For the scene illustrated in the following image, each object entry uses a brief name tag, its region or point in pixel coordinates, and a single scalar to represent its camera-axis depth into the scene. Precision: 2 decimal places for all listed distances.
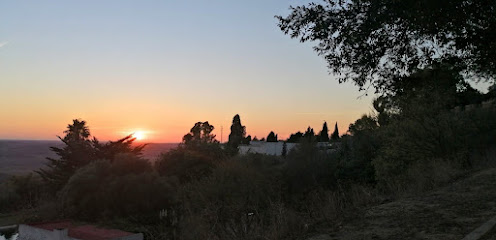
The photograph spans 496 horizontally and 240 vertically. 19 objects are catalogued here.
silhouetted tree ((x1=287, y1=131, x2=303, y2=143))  89.29
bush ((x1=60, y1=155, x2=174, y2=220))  37.66
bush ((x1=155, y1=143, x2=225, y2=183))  46.84
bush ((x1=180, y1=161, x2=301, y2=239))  34.19
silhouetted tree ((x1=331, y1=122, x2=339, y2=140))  89.84
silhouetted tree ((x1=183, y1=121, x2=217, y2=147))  81.93
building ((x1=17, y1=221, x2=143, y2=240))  28.04
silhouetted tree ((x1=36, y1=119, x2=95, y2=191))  56.25
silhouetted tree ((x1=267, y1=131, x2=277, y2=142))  98.25
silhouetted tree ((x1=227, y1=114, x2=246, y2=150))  80.84
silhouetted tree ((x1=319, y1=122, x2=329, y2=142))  88.75
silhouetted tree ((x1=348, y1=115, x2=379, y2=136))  44.50
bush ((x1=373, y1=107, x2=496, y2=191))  22.92
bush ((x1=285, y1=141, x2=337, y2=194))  45.59
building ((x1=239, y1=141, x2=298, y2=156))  79.88
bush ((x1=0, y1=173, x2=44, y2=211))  59.50
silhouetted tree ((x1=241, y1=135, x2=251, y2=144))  91.03
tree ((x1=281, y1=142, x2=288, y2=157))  72.95
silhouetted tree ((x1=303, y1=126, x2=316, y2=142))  54.40
